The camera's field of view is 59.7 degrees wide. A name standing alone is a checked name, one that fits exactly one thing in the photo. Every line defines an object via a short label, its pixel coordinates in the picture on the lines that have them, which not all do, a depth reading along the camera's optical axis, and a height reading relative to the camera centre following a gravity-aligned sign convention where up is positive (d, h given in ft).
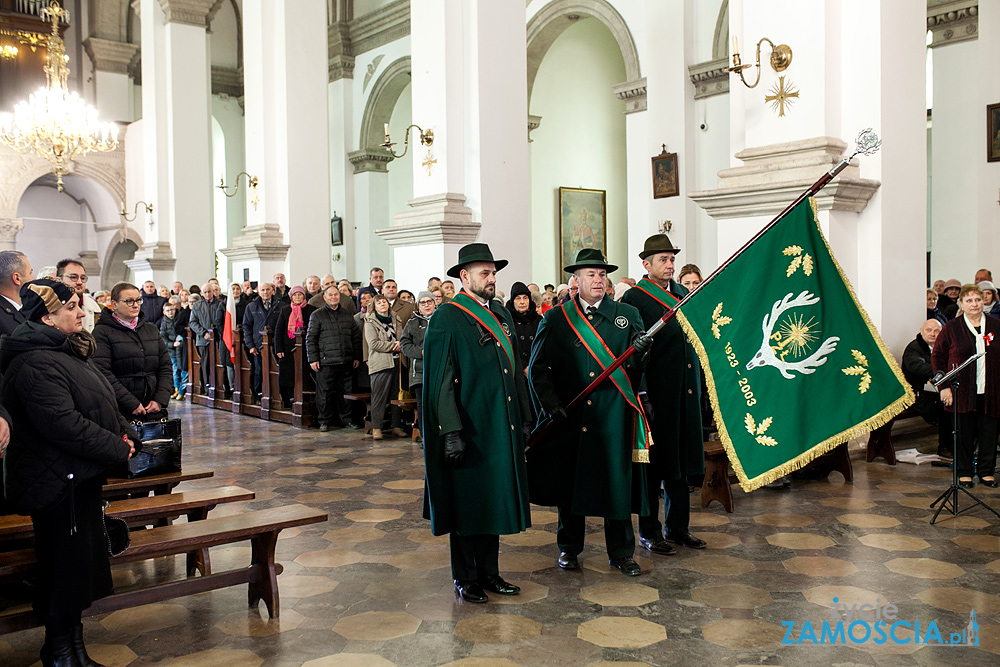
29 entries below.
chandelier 51.78 +11.89
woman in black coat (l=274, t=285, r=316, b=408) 33.37 -0.40
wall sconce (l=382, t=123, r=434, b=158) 31.78 +6.52
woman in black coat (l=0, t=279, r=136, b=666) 11.00 -1.77
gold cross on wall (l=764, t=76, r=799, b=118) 23.86 +5.86
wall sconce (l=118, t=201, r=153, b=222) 56.34 +7.65
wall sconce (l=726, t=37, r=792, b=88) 23.95 +6.90
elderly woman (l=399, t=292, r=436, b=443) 26.53 -0.75
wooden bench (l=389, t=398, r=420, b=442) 28.63 -2.88
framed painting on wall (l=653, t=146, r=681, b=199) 45.78 +7.17
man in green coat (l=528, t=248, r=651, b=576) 14.53 -1.86
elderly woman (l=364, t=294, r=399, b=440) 29.14 -1.39
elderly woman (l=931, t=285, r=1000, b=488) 20.77 -1.81
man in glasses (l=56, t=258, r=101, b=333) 20.30 +1.18
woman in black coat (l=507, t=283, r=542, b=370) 28.84 -0.11
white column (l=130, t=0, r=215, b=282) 54.03 +11.76
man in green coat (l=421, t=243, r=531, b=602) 13.44 -1.87
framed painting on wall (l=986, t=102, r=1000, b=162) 39.52 +7.82
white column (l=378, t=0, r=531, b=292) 31.30 +6.48
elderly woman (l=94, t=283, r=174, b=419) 18.29 -0.76
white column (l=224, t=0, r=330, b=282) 41.29 +8.83
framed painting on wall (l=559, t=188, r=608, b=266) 60.13 +6.39
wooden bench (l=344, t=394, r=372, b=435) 30.55 -2.87
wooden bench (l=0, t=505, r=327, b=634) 11.84 -3.27
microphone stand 17.31 -3.75
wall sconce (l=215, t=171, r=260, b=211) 42.42 +6.63
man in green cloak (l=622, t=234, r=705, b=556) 15.92 -1.93
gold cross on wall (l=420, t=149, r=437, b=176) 31.91 +5.64
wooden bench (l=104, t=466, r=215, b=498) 15.46 -2.88
